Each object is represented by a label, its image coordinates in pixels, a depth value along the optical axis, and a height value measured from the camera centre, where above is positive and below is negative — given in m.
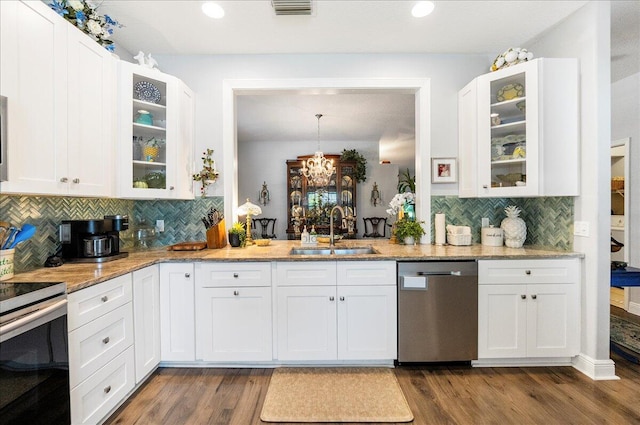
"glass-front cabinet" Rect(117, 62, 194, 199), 2.44 +0.62
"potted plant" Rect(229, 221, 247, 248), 2.91 -0.25
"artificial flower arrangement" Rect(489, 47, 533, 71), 2.62 +1.27
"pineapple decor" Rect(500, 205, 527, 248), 2.79 -0.18
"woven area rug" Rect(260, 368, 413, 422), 1.91 -1.23
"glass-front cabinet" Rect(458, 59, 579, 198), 2.48 +0.65
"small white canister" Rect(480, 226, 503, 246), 2.88 -0.25
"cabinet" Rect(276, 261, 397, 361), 2.41 -0.80
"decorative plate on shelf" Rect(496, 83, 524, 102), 2.60 +0.98
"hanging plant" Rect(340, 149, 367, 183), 6.66 +1.05
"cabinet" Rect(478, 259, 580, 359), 2.41 -0.76
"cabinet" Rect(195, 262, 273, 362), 2.40 -0.80
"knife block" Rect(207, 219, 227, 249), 2.82 -0.24
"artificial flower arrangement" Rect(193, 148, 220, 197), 2.92 +0.34
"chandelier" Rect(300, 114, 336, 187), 5.57 +0.72
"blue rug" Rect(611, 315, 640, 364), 2.66 -1.23
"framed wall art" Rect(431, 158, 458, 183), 3.05 +0.38
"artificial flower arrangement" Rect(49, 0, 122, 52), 2.03 +1.28
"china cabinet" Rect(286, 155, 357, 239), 6.59 +0.33
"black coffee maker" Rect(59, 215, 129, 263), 2.16 -0.21
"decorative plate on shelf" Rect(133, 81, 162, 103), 2.54 +0.96
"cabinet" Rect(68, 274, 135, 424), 1.60 -0.78
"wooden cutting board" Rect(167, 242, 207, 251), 2.69 -0.31
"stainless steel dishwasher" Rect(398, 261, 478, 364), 2.39 -0.77
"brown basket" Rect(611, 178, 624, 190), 4.62 +0.38
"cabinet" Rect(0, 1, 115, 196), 1.57 +0.62
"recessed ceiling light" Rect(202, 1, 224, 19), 2.32 +1.50
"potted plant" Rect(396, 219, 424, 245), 2.97 -0.20
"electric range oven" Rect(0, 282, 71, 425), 1.21 -0.60
